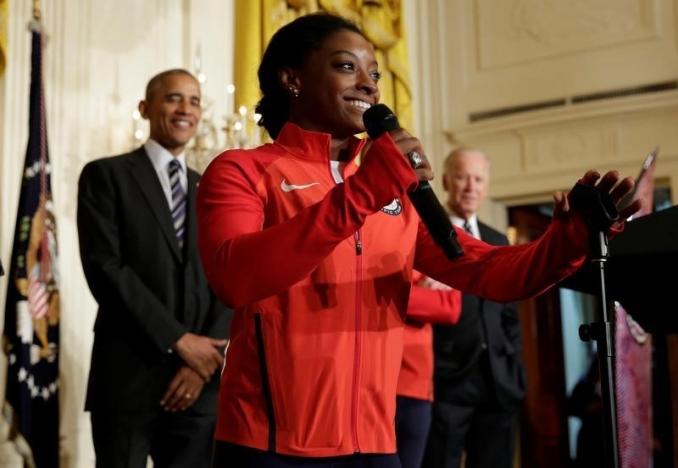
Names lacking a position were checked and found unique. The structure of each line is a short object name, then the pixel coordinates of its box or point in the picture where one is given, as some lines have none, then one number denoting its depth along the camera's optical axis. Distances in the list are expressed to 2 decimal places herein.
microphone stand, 1.45
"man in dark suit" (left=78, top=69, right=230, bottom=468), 2.48
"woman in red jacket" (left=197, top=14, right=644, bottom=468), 1.31
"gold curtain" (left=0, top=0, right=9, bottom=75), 3.55
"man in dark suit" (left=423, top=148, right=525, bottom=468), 3.35
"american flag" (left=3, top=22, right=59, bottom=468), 2.97
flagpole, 3.21
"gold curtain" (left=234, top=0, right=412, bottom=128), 5.31
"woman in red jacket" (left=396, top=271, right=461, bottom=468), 2.91
